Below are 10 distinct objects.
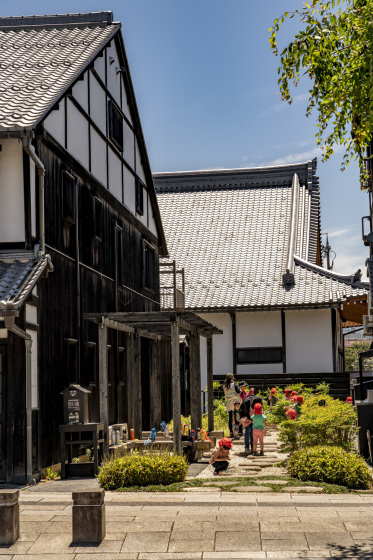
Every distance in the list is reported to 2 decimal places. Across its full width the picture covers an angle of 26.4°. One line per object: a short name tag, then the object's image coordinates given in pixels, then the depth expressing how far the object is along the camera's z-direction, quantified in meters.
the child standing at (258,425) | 16.92
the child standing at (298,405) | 19.00
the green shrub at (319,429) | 15.08
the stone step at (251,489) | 12.16
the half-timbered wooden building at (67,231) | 13.61
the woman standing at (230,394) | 20.55
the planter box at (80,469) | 14.47
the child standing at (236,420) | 20.52
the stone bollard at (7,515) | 8.94
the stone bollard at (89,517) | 8.88
